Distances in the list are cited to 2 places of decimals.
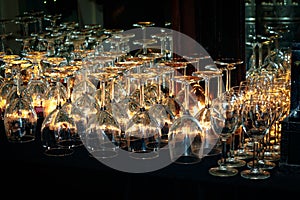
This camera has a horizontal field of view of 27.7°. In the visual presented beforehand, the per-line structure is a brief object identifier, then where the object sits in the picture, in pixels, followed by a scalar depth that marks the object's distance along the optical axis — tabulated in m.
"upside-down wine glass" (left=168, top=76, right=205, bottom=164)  2.24
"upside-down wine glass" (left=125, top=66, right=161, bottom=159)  2.31
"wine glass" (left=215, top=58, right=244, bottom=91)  2.47
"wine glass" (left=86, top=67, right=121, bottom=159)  2.37
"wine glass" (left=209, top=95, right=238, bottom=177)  2.12
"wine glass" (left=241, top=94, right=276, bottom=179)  2.08
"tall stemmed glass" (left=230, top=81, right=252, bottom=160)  2.15
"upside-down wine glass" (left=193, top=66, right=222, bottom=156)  2.29
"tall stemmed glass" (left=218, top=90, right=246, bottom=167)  2.13
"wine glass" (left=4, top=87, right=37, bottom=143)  2.66
